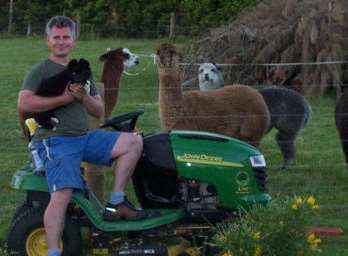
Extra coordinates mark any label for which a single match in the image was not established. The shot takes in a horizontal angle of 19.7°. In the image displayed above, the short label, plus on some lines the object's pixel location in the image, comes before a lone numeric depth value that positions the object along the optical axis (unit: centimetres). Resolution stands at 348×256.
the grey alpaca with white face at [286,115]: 1189
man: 645
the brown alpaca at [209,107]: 1030
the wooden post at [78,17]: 3638
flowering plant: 583
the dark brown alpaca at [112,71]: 1346
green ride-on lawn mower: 668
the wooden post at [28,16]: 3684
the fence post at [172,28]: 2992
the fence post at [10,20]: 3828
